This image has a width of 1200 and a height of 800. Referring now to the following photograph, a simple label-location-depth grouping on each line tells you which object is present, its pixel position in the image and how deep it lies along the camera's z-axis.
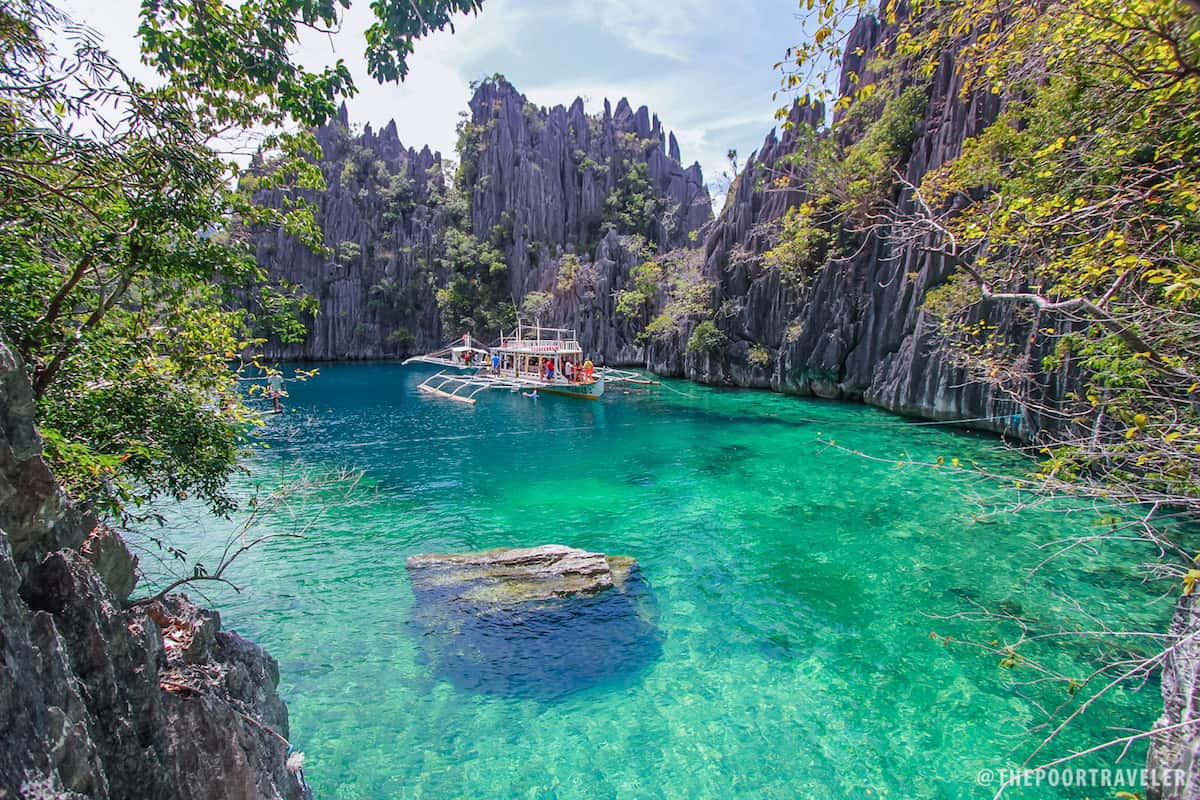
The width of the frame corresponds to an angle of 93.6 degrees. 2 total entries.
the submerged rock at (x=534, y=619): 7.27
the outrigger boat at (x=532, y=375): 32.91
